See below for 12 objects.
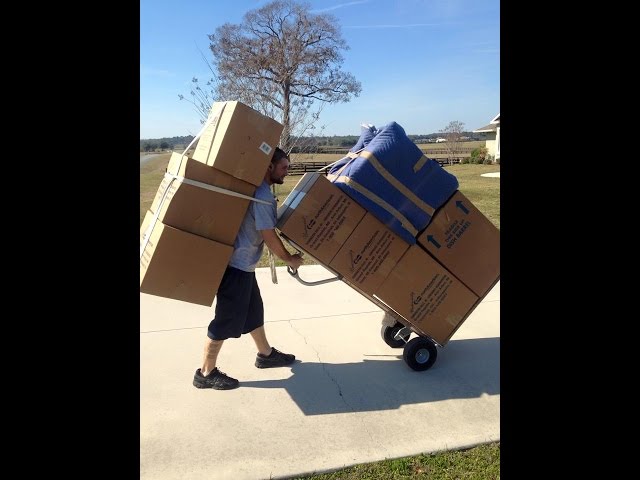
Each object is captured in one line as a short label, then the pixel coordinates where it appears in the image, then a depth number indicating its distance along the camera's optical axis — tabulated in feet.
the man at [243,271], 10.11
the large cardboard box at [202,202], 9.34
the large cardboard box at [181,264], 9.37
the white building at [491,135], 111.24
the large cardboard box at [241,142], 9.38
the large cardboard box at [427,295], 10.89
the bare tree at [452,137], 124.67
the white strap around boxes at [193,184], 9.36
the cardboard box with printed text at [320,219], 10.02
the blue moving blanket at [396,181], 10.17
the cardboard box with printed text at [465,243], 10.96
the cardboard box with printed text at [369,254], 10.37
